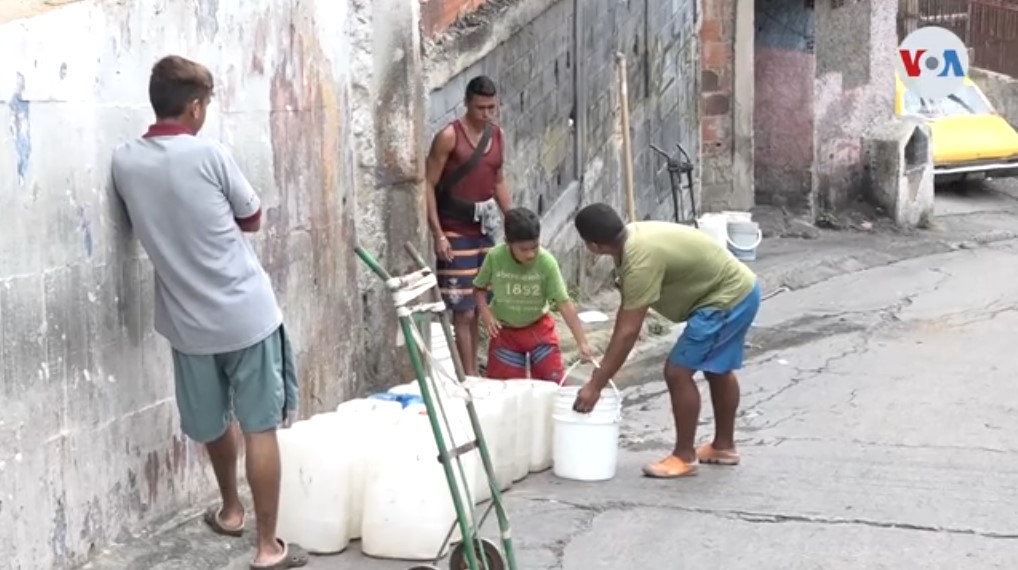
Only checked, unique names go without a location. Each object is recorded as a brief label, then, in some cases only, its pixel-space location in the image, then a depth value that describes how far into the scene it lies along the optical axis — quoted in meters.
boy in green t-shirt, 7.77
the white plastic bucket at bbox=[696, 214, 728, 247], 13.78
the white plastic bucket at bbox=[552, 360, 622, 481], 7.19
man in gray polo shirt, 5.49
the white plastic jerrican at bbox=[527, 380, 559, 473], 7.32
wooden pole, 11.55
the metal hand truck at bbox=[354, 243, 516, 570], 5.13
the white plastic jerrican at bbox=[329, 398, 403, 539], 6.14
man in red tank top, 8.69
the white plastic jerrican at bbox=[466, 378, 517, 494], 6.86
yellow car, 19.42
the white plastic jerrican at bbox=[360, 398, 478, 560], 6.04
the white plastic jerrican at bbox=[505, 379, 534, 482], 7.16
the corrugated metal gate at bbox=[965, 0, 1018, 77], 26.47
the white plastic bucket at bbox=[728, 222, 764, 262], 14.52
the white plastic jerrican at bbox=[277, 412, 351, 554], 6.11
